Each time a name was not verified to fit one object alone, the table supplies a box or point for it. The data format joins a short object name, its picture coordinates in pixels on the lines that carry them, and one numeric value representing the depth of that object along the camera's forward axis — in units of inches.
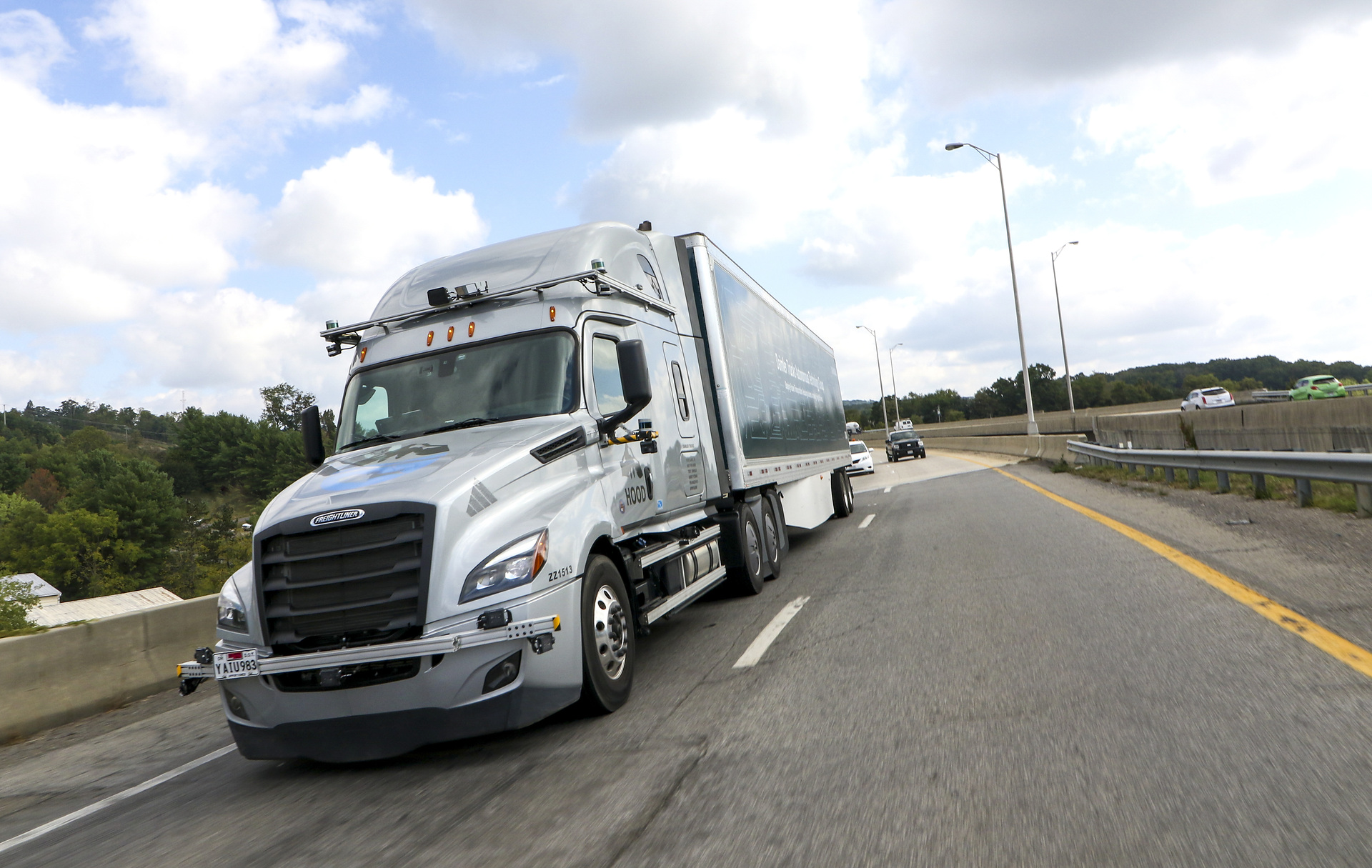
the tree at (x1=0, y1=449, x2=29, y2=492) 5236.2
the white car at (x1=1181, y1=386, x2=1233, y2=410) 1894.7
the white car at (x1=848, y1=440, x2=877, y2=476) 1433.1
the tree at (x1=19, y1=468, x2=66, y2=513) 4940.9
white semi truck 199.9
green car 1689.2
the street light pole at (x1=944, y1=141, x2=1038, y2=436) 1460.4
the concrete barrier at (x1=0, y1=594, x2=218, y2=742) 295.1
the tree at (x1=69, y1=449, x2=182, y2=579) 4138.8
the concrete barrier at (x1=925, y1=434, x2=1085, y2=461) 1268.5
